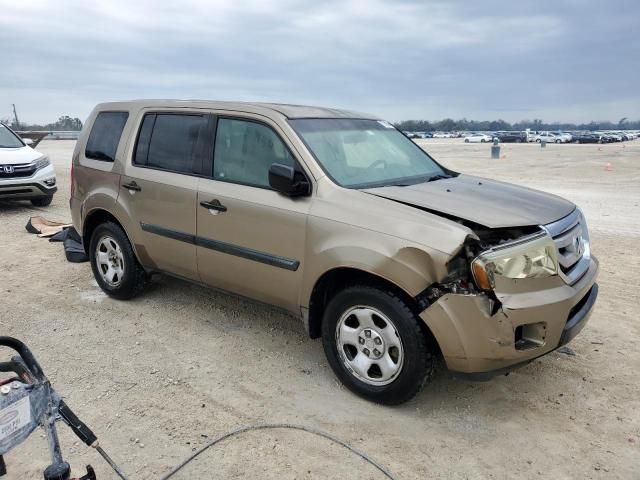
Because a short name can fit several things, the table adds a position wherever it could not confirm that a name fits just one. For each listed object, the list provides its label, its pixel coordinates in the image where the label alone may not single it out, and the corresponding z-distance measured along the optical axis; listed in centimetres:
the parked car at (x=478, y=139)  6656
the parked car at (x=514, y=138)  6538
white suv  970
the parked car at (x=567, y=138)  6191
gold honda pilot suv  301
